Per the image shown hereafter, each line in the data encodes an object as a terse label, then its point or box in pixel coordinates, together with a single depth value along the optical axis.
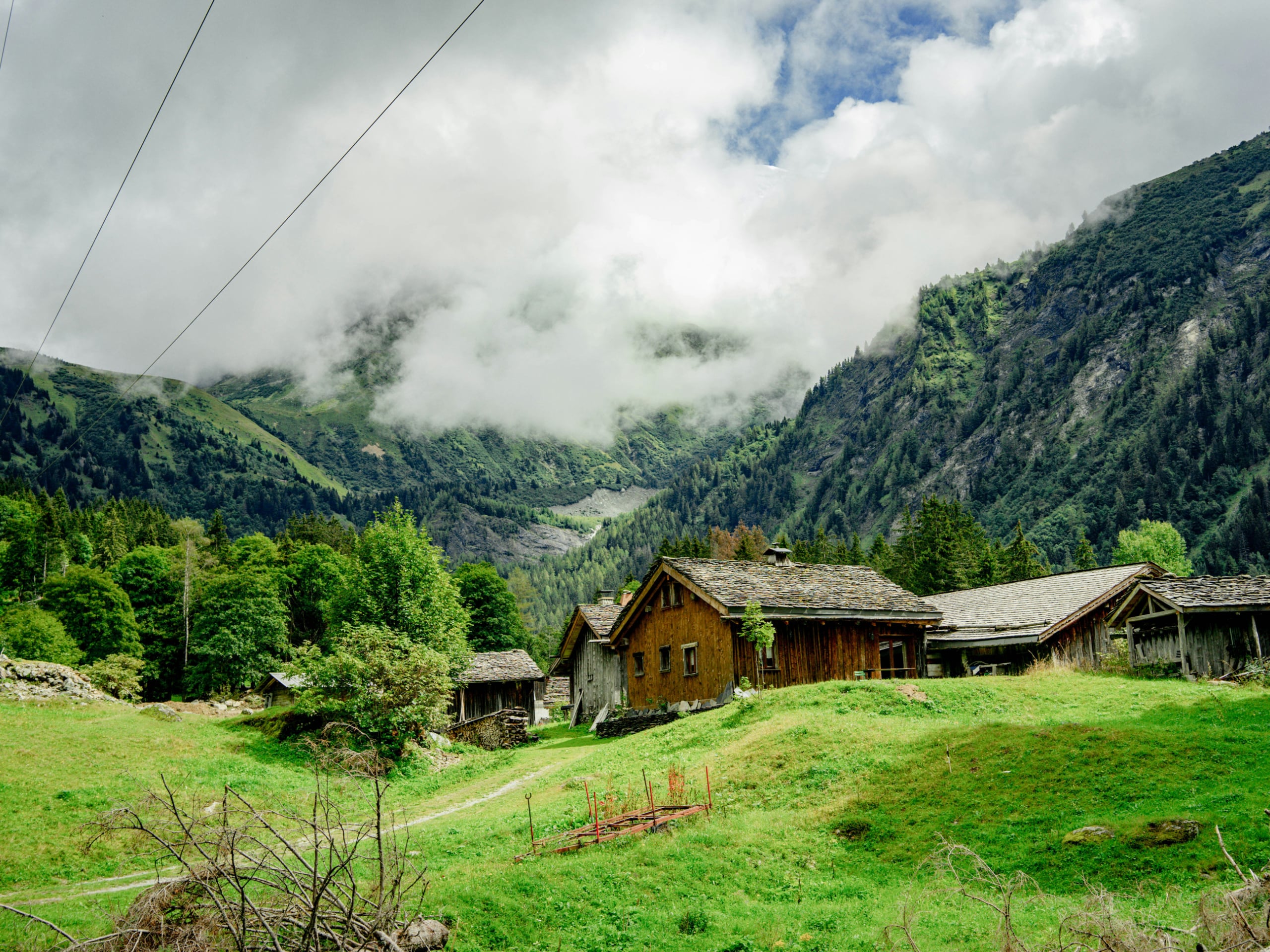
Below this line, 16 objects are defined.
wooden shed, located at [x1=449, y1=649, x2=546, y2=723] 51.97
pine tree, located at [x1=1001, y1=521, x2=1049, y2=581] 86.62
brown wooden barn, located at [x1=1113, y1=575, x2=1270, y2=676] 31.02
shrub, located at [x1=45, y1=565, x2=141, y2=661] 65.69
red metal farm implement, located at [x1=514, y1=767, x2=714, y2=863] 16.73
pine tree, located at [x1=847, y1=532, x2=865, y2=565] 102.81
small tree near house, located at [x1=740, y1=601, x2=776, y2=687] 32.81
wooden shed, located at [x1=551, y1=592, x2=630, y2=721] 45.44
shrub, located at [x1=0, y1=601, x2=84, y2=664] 56.56
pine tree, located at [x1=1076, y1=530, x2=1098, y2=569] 87.56
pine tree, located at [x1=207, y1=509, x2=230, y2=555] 96.44
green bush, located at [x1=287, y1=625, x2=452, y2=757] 32.81
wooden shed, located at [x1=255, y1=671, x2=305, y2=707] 61.72
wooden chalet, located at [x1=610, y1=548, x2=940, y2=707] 34.88
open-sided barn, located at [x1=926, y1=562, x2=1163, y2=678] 38.12
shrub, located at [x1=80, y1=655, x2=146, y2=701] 52.19
